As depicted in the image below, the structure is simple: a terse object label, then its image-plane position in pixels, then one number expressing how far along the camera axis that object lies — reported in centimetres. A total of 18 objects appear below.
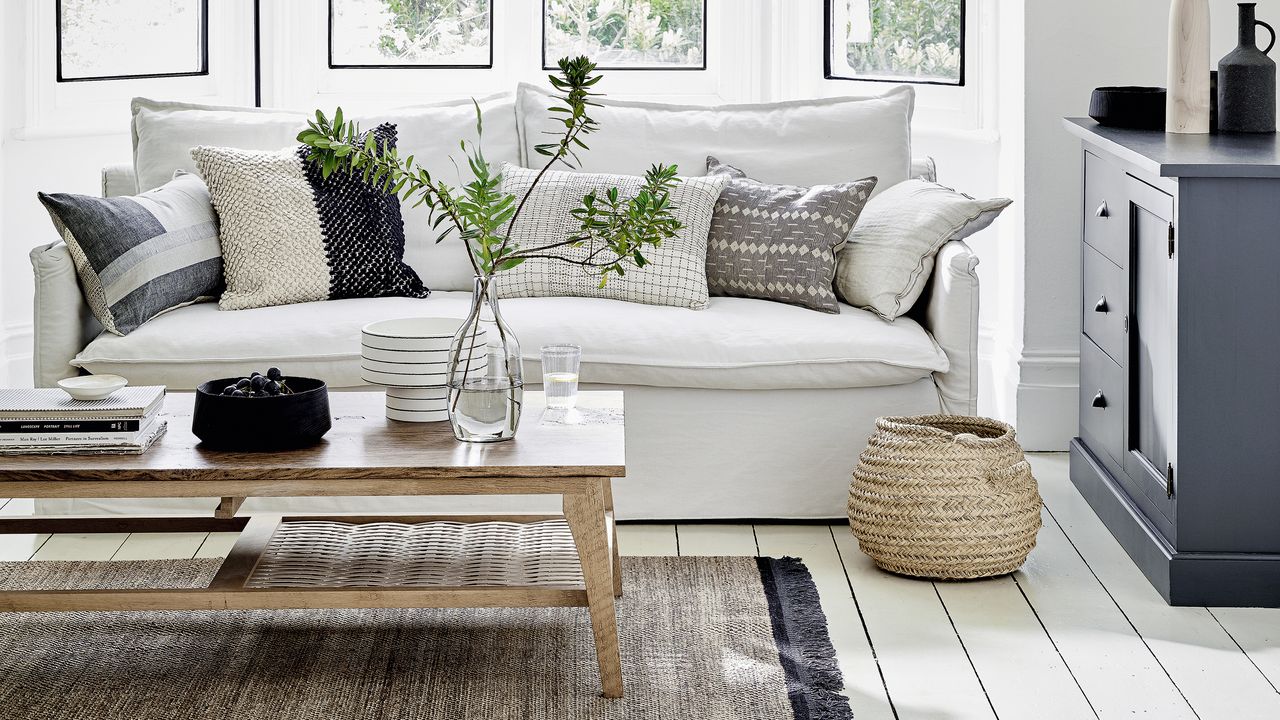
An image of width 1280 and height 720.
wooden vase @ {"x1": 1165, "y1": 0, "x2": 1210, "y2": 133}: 313
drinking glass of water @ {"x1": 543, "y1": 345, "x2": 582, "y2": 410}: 248
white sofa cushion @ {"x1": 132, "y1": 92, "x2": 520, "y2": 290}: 361
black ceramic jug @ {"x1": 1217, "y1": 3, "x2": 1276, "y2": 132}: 309
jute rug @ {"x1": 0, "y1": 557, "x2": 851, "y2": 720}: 222
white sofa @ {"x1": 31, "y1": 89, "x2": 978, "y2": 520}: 308
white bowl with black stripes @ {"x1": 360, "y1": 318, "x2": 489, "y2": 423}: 243
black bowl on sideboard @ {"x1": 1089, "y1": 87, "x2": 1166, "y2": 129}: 331
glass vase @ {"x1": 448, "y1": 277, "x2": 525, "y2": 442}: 228
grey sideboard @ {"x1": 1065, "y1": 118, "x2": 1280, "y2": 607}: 259
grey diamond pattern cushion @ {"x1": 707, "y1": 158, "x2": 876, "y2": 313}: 330
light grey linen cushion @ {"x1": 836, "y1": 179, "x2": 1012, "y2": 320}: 324
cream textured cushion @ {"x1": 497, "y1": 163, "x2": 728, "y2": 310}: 331
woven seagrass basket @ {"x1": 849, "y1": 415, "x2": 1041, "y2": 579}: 276
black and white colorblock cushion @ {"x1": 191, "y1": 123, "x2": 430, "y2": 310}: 333
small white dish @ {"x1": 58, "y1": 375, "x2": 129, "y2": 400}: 230
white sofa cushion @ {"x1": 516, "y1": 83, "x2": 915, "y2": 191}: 363
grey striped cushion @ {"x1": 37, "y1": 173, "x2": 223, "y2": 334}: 309
